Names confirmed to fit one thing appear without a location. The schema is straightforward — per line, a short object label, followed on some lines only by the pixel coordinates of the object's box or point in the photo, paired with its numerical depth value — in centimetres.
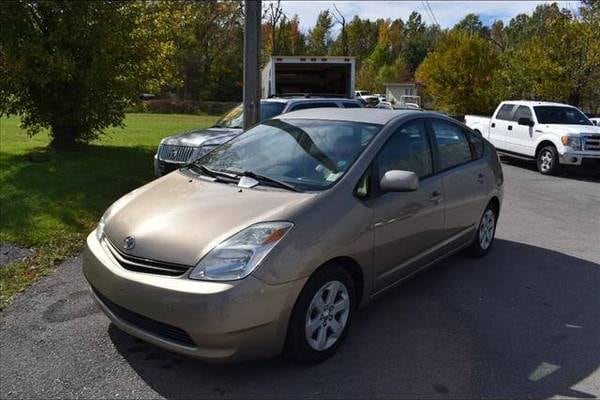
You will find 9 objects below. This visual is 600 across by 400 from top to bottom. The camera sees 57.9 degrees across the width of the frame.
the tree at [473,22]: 8522
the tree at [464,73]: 2757
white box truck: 1545
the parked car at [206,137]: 873
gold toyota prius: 313
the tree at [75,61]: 1063
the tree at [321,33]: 6456
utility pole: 731
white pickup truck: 1248
